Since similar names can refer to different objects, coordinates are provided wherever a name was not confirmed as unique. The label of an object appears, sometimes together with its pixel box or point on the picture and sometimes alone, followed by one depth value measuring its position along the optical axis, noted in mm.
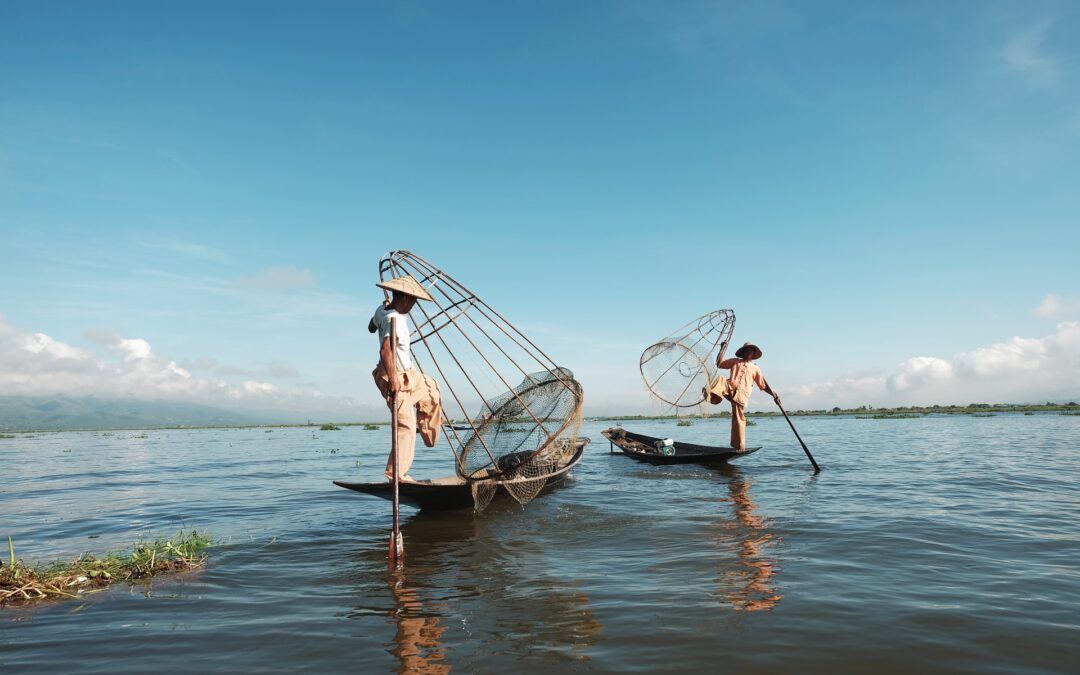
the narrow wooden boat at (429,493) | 7362
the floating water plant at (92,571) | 4934
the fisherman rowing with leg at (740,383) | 13148
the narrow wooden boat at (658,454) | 13875
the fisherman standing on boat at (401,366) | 6747
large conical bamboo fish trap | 8062
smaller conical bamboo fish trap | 13297
